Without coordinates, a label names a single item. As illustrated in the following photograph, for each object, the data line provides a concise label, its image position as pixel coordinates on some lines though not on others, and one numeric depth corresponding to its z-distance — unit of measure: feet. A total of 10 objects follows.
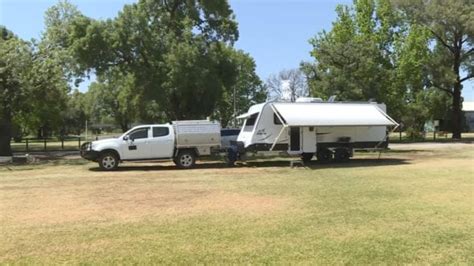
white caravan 70.69
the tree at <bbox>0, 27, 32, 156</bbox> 83.41
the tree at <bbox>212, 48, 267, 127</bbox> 214.07
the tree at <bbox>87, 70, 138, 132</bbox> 230.15
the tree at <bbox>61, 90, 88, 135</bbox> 279.20
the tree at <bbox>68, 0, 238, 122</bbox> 93.61
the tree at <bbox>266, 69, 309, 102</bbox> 240.51
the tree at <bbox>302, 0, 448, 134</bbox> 126.00
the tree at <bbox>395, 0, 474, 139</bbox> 146.30
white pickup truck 66.64
